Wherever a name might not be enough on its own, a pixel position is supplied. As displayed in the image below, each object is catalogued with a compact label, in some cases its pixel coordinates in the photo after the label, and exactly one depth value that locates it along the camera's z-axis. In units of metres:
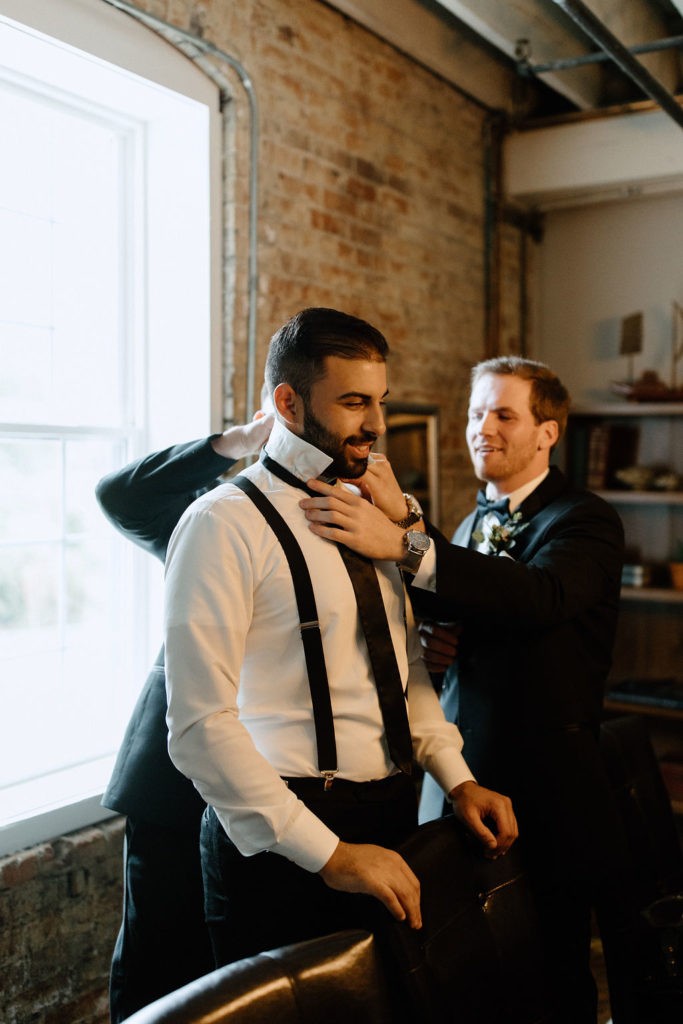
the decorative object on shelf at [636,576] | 4.57
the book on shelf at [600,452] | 4.75
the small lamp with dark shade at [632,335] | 4.77
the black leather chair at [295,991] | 1.30
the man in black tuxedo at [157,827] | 2.23
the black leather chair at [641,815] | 2.54
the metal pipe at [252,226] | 3.14
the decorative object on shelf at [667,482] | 4.55
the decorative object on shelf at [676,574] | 4.50
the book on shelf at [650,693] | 4.31
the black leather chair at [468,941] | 1.58
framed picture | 4.14
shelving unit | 4.74
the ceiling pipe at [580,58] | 3.67
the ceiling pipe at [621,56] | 2.83
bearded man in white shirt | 1.60
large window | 2.88
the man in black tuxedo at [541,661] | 2.08
